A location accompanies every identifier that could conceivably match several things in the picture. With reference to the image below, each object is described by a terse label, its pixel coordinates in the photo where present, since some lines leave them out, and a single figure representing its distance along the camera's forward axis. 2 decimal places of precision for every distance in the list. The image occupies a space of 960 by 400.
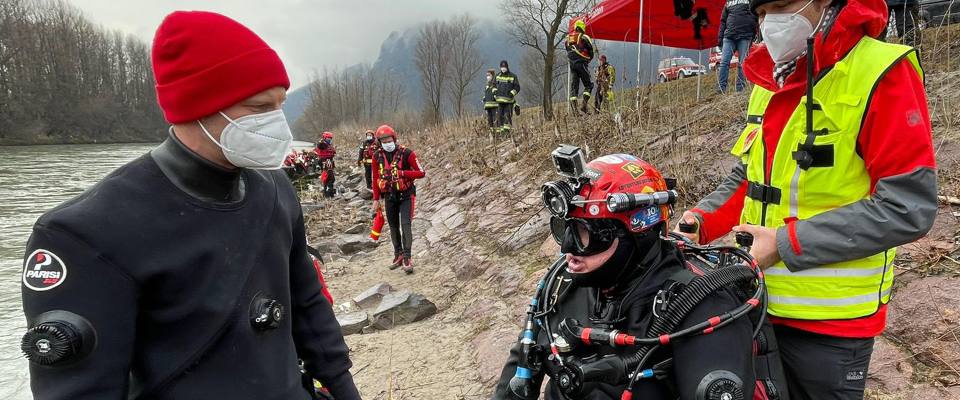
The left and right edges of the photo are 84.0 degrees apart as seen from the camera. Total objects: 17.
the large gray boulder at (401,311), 6.07
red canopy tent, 9.05
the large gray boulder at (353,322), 6.02
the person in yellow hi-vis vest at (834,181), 1.47
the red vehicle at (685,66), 24.08
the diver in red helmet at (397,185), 8.23
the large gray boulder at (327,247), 10.16
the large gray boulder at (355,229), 11.58
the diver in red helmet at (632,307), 1.67
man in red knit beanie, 1.18
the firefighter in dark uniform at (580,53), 11.16
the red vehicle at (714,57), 17.56
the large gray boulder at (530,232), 6.73
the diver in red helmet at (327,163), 17.39
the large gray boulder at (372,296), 6.77
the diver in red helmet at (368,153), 14.40
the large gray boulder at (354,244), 10.17
